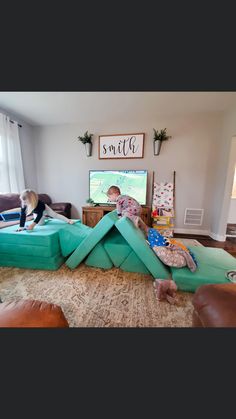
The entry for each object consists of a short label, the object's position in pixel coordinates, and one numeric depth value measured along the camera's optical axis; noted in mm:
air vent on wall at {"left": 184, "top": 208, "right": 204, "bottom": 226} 3013
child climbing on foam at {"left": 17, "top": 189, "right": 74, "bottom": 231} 1690
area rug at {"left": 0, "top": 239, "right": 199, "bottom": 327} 1045
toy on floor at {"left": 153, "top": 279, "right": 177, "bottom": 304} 1231
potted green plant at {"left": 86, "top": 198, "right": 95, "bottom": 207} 3117
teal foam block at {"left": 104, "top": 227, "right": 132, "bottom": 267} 1573
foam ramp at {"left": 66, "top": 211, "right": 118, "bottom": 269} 1479
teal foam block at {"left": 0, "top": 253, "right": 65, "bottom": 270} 1610
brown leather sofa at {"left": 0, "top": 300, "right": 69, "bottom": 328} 612
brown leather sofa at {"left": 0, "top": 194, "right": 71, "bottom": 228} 2393
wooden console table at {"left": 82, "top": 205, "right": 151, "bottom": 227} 2882
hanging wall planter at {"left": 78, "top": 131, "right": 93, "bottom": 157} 3068
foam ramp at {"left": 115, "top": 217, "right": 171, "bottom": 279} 1396
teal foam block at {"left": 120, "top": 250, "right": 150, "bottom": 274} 1574
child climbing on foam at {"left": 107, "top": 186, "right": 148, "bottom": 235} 1554
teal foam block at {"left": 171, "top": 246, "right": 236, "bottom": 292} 1267
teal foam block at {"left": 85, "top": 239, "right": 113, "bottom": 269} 1635
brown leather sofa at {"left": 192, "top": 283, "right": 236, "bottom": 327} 582
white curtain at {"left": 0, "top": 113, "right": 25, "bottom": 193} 2711
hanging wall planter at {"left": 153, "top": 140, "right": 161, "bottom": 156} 2832
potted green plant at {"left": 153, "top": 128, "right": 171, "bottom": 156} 2787
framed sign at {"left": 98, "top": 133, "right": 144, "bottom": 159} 2977
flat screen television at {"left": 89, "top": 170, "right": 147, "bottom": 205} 2975
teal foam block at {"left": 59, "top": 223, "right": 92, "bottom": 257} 1657
